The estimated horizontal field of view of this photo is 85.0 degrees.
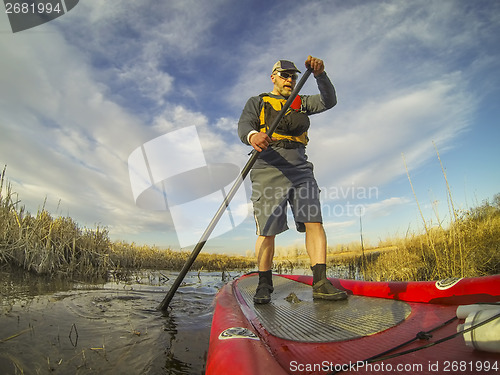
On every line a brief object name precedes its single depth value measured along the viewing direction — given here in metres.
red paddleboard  1.07
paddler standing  3.03
